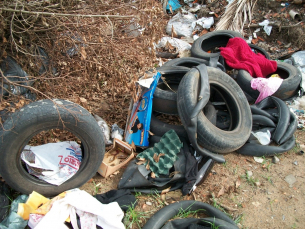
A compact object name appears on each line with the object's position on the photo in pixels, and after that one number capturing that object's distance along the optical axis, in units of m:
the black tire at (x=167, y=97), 3.17
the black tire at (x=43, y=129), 2.19
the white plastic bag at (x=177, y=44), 4.82
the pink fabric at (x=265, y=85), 3.69
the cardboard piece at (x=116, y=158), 2.82
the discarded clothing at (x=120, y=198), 2.49
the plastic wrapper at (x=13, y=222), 2.21
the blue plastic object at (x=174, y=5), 6.07
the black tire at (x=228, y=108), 2.84
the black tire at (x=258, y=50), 4.52
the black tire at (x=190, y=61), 4.04
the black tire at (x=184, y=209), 2.26
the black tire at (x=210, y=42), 4.36
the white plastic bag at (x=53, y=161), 2.56
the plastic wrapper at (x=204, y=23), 5.48
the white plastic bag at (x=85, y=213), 2.20
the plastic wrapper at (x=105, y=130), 3.17
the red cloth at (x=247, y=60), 4.02
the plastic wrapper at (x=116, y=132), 3.23
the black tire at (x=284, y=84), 3.80
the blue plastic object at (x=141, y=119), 3.13
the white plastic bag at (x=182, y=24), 5.45
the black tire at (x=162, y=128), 3.14
